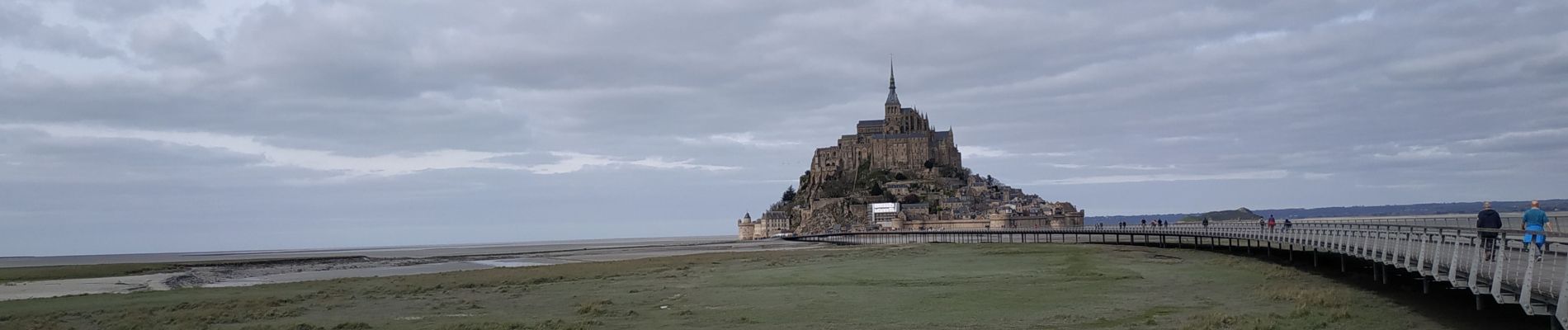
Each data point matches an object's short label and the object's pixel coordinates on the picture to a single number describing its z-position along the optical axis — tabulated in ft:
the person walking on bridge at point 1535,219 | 55.98
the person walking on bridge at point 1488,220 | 58.01
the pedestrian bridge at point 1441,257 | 41.65
